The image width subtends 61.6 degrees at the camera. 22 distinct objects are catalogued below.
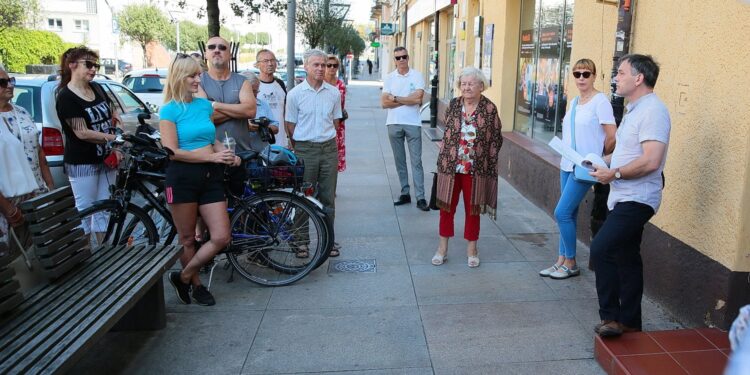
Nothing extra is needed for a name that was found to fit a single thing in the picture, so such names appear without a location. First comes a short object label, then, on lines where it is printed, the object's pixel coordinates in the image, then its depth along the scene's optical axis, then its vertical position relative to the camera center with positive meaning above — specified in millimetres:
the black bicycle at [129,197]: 4641 -959
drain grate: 5348 -1648
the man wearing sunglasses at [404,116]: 7363 -503
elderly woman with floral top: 5102 -647
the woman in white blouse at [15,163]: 3889 -607
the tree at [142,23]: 60938 +4433
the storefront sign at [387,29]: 29097 +2072
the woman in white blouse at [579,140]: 4660 -469
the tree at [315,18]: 28156 +2460
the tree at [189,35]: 73181 +4288
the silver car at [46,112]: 6629 -474
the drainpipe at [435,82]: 15203 -186
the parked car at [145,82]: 14398 -283
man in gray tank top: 4965 -155
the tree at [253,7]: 12812 +1304
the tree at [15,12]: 31425 +2814
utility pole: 9555 +476
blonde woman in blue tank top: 4094 -626
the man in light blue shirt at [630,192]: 3461 -641
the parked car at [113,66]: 45825 +248
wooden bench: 2742 -1199
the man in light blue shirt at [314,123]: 5539 -443
